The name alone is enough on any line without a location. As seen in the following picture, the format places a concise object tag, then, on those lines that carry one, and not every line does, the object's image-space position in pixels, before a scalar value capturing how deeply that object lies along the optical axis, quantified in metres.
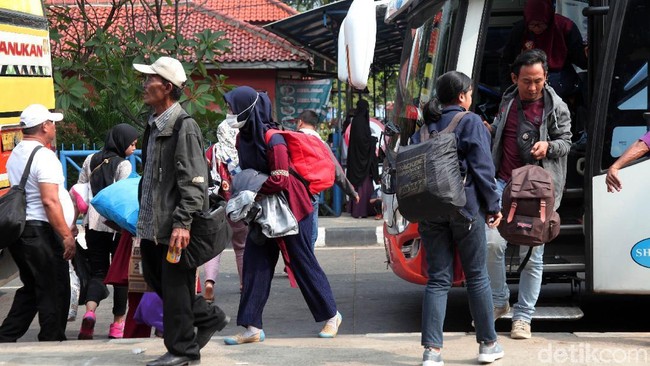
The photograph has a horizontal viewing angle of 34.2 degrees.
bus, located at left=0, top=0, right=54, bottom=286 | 8.07
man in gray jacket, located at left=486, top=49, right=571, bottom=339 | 6.56
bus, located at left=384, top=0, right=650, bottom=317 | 6.67
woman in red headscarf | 7.79
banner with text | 25.30
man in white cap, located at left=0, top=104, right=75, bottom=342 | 6.64
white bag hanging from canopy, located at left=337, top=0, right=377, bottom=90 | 7.02
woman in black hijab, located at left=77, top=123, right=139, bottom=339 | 7.73
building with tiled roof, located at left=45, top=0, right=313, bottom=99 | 24.44
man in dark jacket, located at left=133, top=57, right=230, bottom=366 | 5.53
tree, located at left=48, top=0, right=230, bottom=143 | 14.77
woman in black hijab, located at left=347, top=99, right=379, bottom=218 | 15.45
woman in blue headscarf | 6.62
